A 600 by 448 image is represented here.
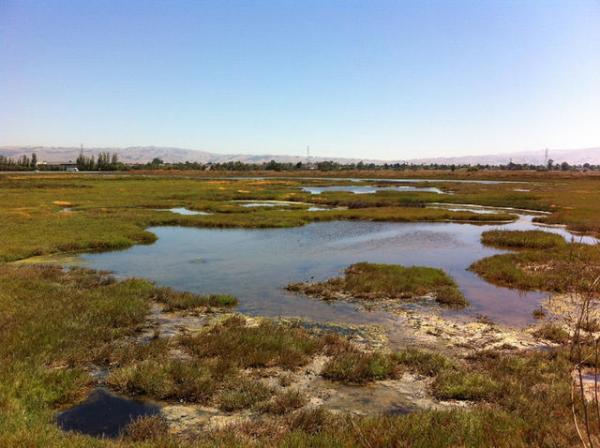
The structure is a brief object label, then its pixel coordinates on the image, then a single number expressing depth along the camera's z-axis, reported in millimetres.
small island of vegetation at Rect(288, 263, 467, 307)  17469
